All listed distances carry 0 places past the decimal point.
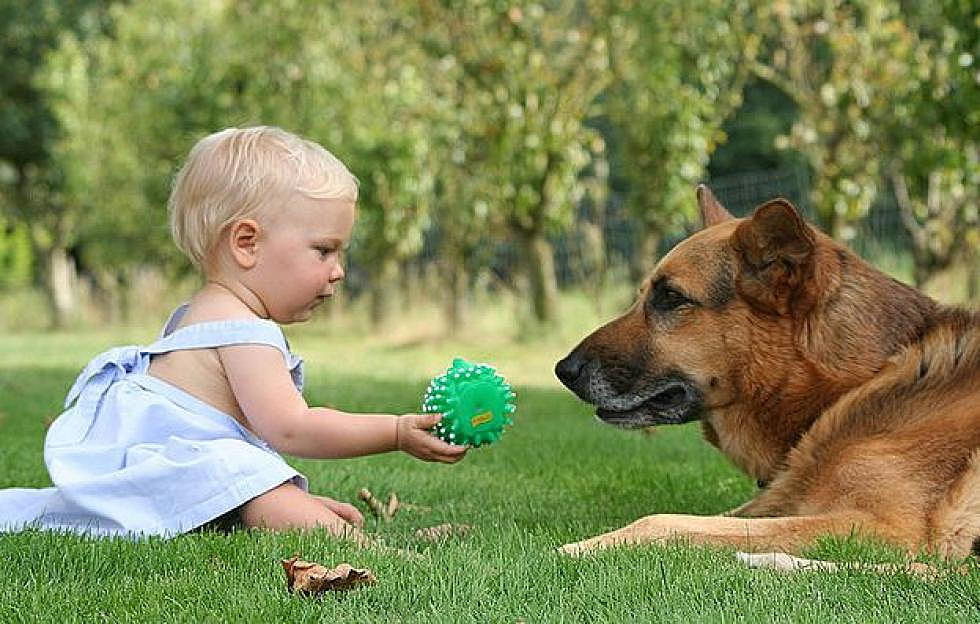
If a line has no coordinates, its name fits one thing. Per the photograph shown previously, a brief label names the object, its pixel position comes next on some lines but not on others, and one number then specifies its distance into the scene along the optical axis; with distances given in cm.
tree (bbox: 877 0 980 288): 815
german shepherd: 369
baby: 404
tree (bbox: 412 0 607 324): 1562
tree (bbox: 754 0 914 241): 1345
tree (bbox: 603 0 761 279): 1449
